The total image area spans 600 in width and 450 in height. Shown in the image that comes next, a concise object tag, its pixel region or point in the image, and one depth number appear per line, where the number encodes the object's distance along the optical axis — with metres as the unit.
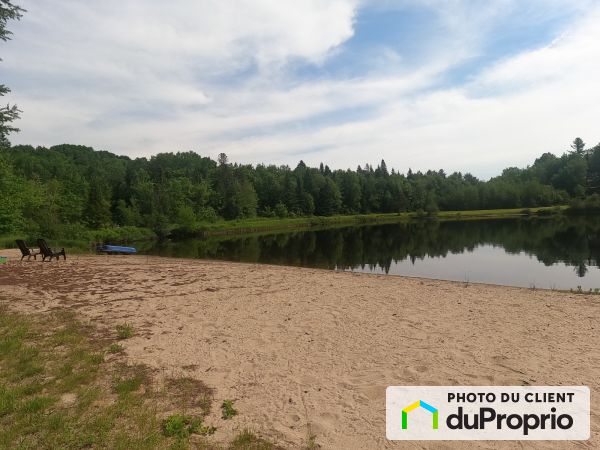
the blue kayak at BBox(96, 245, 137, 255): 30.55
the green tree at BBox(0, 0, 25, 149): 14.34
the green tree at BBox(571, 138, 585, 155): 140.50
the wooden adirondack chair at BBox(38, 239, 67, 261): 20.08
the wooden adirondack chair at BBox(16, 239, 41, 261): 20.34
